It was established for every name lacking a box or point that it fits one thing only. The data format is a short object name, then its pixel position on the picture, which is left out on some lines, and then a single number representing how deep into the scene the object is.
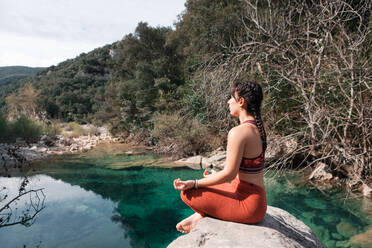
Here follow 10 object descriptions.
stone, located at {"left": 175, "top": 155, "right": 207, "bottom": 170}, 8.30
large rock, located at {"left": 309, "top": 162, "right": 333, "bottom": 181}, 5.72
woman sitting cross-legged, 1.74
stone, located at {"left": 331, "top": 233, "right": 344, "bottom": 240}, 3.69
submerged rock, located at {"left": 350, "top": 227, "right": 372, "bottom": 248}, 3.42
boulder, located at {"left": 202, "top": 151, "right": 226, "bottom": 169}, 7.97
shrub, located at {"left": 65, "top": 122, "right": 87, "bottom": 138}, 16.06
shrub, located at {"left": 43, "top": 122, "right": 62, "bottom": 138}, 14.38
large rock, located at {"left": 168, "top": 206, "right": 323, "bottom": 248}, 1.67
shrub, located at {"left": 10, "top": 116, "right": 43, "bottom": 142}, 11.96
